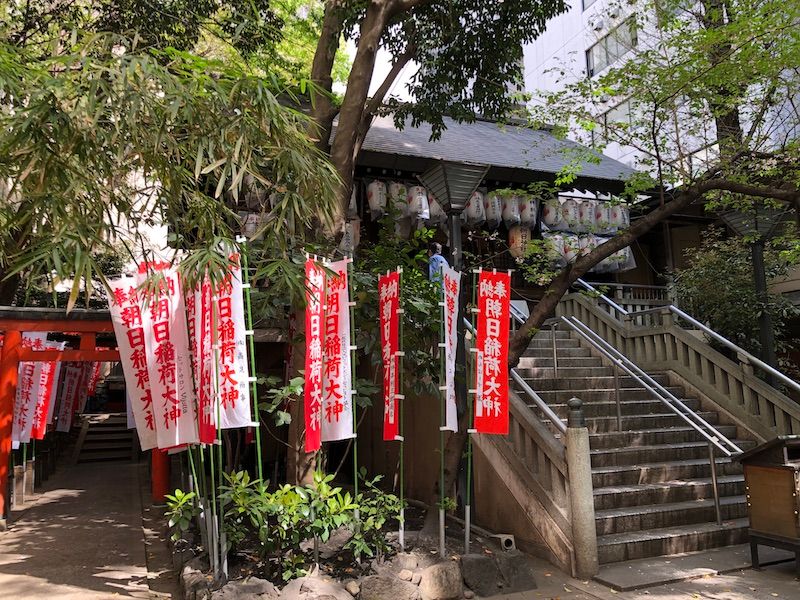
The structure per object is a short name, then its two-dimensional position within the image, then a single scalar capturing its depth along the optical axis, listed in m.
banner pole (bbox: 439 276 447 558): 6.24
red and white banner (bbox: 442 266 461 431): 6.34
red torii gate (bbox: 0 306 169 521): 9.26
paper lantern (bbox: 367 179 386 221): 12.75
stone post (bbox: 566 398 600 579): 6.46
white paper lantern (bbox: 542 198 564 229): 14.23
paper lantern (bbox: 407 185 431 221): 12.84
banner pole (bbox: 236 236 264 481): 5.64
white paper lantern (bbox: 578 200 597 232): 14.49
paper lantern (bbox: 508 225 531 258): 13.58
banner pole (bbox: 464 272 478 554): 6.41
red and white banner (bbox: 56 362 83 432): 16.09
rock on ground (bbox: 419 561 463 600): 5.82
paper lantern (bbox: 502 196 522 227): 13.84
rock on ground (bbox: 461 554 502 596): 6.08
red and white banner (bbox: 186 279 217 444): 5.67
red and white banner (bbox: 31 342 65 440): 11.74
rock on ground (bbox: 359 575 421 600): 5.59
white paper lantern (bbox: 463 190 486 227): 13.23
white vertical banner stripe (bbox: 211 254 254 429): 5.52
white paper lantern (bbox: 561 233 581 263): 12.57
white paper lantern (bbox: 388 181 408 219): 12.86
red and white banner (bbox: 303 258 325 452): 5.86
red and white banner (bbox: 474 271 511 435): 6.51
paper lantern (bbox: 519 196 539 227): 14.00
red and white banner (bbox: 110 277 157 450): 6.12
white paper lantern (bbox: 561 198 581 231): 14.36
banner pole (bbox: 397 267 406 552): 6.26
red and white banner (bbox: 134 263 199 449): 5.89
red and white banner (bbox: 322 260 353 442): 6.02
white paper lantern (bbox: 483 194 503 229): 13.54
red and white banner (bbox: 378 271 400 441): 6.38
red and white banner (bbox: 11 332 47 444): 11.12
